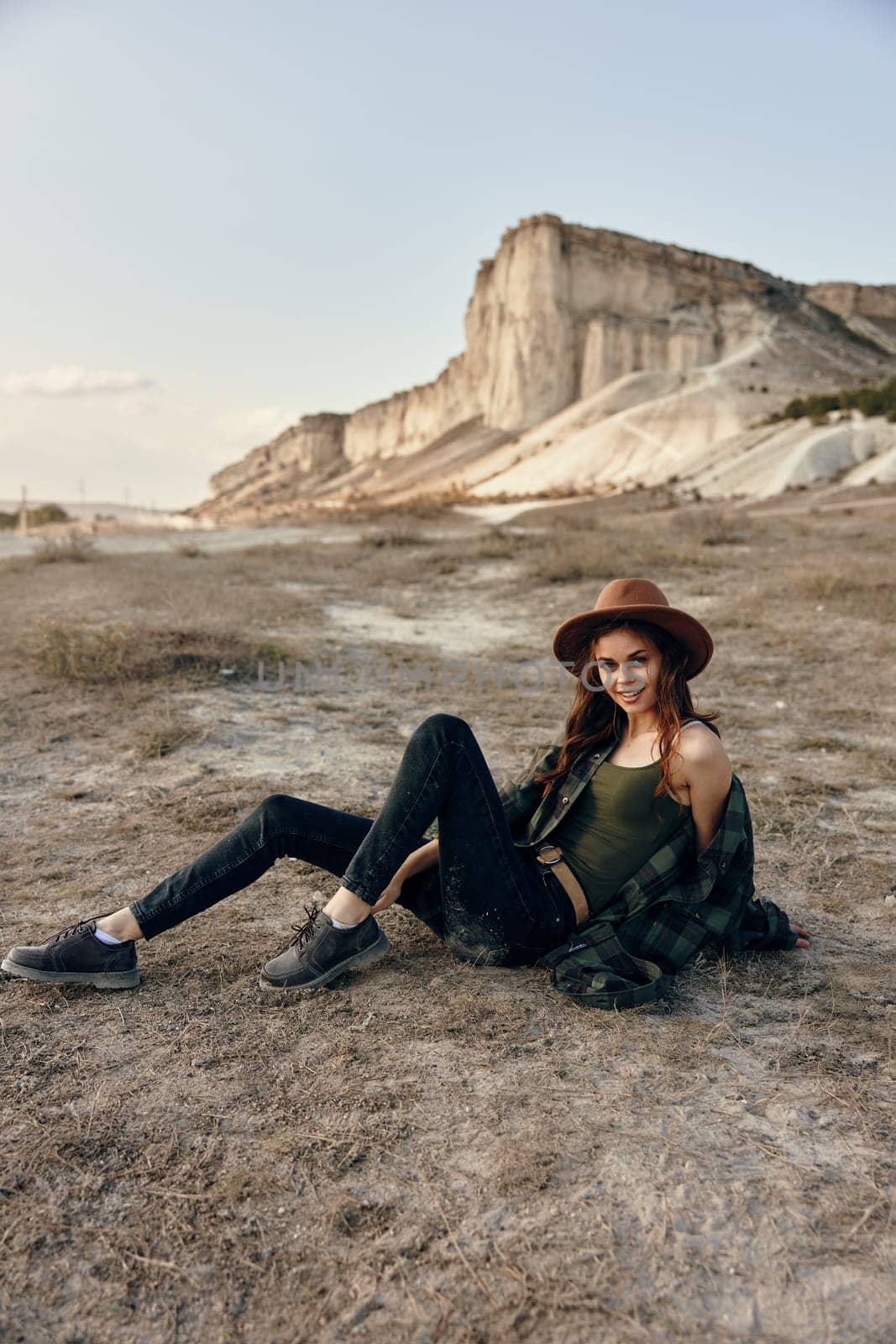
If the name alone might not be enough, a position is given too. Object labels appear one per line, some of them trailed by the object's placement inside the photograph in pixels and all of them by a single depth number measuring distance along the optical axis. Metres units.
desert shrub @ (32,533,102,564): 14.05
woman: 2.51
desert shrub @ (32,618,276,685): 6.41
